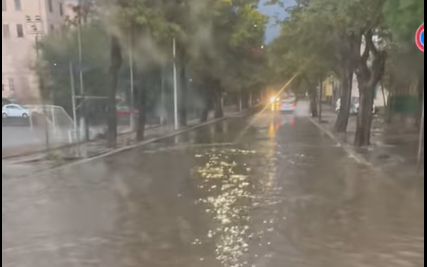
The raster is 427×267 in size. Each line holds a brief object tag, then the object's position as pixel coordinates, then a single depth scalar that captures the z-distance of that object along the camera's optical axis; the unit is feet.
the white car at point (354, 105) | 150.31
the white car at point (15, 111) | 64.03
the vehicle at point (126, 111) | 89.61
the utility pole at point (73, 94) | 71.56
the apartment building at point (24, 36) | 59.16
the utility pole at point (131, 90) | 76.05
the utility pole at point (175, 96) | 108.02
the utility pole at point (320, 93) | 130.35
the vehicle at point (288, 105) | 192.75
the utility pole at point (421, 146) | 41.19
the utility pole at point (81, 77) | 70.69
